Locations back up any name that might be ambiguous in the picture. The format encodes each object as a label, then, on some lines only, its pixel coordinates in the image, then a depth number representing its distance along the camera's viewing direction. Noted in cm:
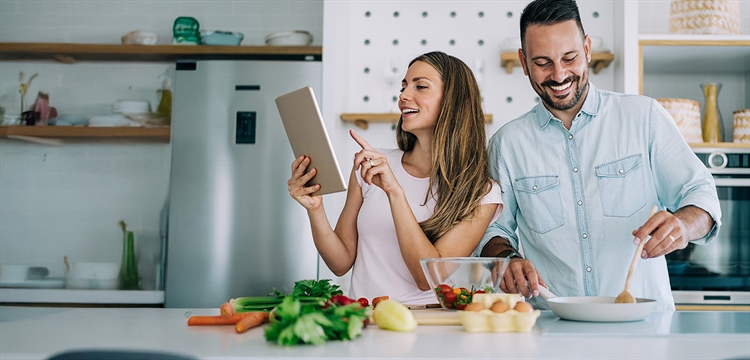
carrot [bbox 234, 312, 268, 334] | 123
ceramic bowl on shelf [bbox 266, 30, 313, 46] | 352
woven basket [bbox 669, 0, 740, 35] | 310
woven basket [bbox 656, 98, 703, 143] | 301
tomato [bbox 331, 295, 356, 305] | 126
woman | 179
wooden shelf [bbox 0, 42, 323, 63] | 349
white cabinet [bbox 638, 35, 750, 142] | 309
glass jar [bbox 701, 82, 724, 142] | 313
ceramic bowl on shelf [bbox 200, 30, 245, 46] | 354
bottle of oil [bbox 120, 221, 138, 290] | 366
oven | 300
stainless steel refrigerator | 329
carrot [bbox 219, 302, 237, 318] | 131
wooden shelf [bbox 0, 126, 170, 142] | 358
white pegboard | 350
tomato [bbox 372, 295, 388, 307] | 144
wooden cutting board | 132
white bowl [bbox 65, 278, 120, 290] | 353
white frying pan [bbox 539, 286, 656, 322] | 131
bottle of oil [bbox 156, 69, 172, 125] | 375
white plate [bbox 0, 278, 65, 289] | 359
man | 189
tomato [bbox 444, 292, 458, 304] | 139
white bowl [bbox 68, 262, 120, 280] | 354
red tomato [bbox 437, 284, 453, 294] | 140
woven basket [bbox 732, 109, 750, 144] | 305
